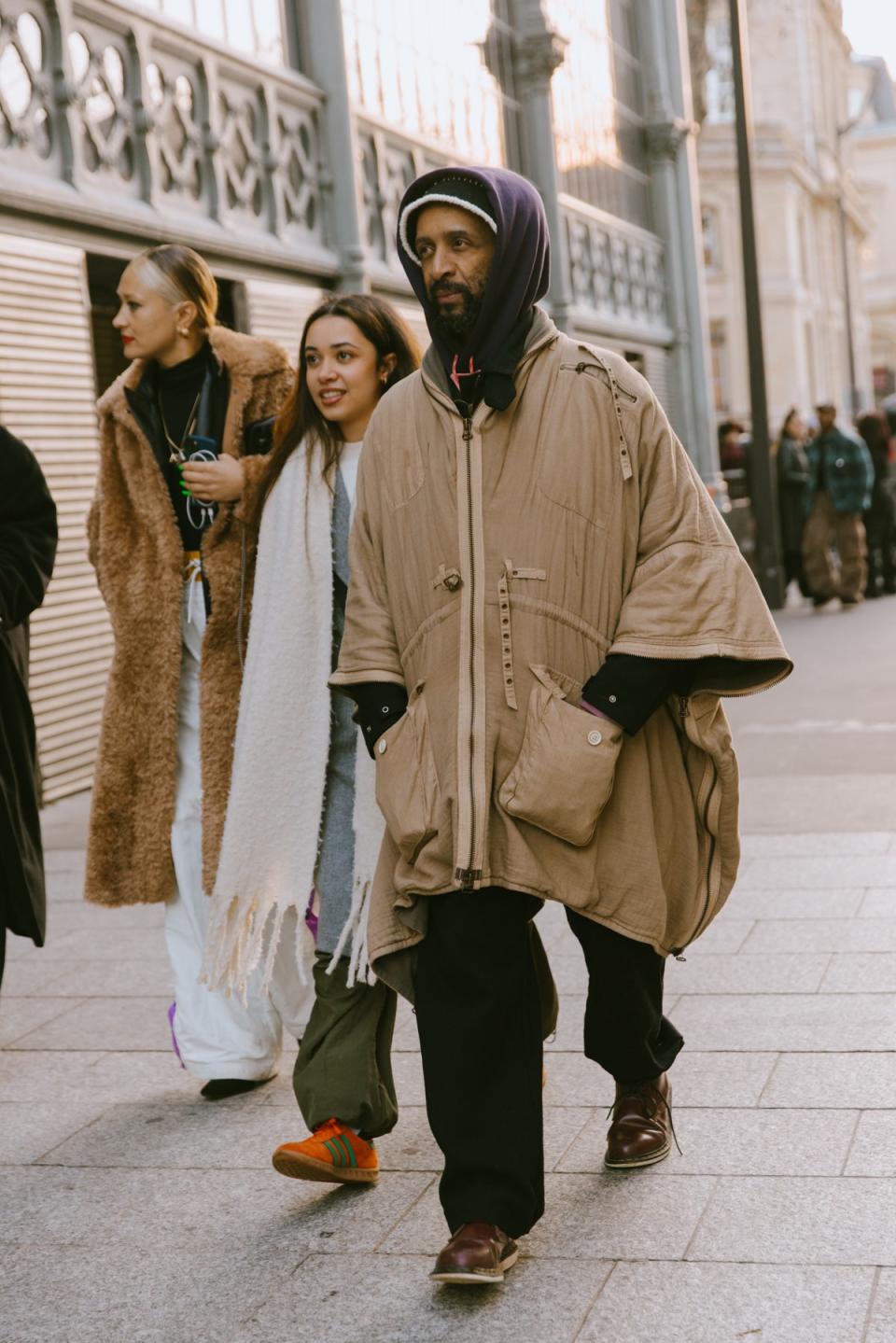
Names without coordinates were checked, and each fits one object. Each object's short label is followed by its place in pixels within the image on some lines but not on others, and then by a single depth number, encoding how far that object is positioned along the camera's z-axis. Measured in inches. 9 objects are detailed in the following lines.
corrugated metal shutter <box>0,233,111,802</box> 364.2
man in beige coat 136.9
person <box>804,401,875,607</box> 677.9
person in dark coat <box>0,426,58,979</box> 188.5
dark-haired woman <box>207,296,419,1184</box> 164.2
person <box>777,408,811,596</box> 711.1
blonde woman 180.1
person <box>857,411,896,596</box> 724.7
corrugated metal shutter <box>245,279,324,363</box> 472.1
